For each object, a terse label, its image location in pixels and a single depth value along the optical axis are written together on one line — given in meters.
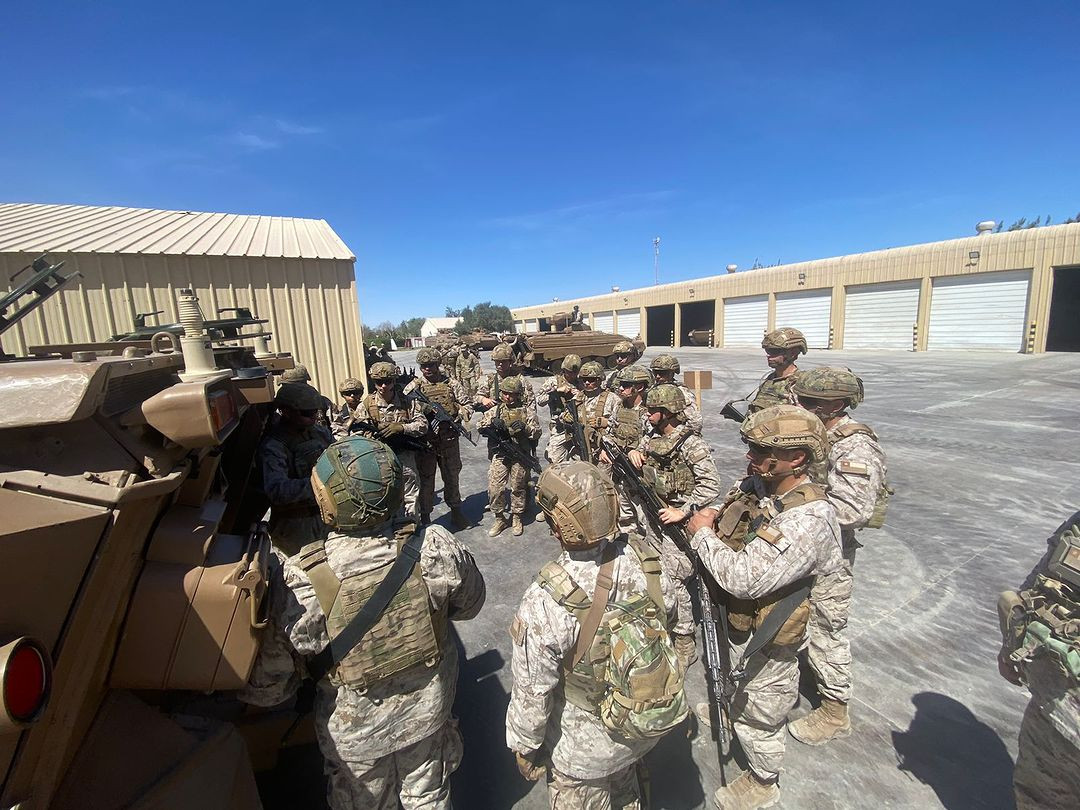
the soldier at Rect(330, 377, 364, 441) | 5.57
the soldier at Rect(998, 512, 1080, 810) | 1.77
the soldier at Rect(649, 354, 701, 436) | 6.09
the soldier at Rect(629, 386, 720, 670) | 4.12
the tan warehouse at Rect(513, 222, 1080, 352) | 20.20
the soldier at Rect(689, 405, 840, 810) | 2.21
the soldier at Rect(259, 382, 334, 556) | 3.58
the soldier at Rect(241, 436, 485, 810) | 1.88
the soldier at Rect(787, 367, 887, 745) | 2.91
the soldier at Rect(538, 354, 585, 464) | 6.61
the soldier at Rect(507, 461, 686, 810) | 1.85
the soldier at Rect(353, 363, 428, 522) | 5.41
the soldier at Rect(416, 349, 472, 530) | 6.02
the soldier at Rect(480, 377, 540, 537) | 6.14
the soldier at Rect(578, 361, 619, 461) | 6.48
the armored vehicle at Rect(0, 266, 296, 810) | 1.22
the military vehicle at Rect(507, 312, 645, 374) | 19.14
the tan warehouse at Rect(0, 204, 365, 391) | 7.20
